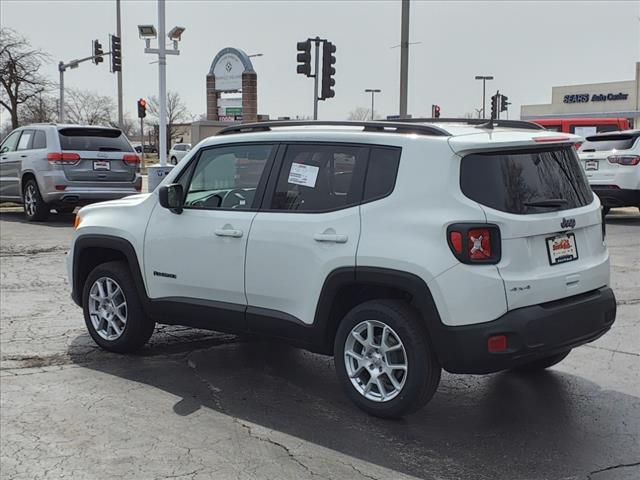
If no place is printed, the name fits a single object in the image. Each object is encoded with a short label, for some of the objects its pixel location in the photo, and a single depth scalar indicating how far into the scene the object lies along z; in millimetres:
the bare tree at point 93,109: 75125
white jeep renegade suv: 4125
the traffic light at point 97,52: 32406
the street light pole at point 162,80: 18094
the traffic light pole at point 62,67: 32719
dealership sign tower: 32250
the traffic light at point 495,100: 27969
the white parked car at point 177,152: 46688
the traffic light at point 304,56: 18953
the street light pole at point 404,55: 16281
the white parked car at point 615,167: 14445
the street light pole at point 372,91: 74062
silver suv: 13727
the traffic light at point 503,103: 33781
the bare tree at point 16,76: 30672
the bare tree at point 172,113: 84250
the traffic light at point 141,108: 35156
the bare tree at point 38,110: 35491
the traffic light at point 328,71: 18625
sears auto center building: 58562
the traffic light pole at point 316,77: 19859
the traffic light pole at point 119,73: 33844
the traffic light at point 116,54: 31516
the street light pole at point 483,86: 57469
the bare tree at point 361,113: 83025
